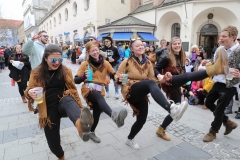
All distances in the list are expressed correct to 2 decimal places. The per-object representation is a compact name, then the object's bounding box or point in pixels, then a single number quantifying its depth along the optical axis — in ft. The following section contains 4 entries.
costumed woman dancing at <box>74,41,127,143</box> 9.09
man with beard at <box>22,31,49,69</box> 12.37
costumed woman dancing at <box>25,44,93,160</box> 7.24
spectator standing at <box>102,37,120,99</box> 19.41
